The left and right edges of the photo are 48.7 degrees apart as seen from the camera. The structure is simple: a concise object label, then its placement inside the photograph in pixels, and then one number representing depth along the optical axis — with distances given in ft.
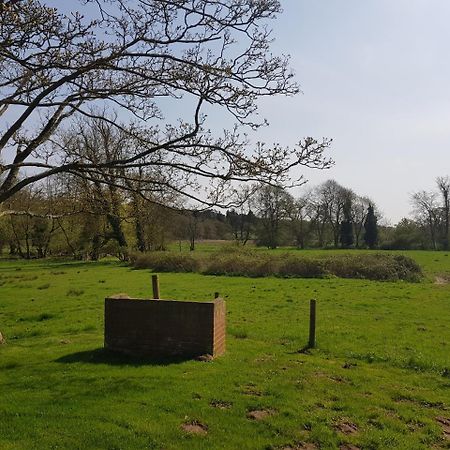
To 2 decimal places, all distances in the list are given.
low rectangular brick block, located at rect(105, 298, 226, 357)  34.19
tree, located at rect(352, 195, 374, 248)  305.32
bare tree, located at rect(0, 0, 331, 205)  28.84
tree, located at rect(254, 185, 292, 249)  244.42
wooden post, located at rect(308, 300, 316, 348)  42.50
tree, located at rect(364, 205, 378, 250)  299.38
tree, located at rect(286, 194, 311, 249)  276.49
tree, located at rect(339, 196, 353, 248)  296.51
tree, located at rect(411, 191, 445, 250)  282.75
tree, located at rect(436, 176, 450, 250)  280.72
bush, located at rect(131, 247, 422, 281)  111.86
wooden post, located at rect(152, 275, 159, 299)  44.27
